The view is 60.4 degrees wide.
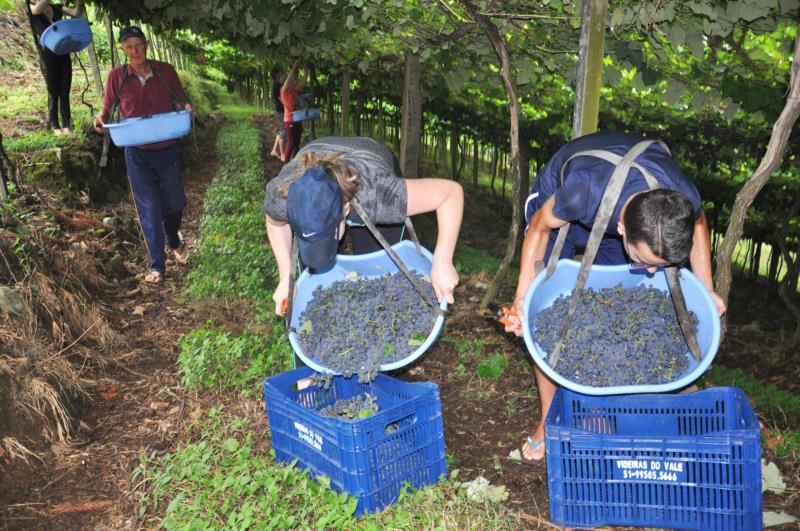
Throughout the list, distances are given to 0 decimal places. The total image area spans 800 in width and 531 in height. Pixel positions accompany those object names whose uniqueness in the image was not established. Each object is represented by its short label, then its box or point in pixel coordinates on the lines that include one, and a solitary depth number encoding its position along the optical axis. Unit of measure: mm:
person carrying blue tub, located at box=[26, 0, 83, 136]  6738
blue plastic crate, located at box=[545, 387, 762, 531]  2258
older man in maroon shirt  5105
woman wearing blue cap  2354
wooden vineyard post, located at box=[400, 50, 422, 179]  5836
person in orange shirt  8750
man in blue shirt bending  2205
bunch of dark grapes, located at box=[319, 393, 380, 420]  2893
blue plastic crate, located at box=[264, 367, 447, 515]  2512
